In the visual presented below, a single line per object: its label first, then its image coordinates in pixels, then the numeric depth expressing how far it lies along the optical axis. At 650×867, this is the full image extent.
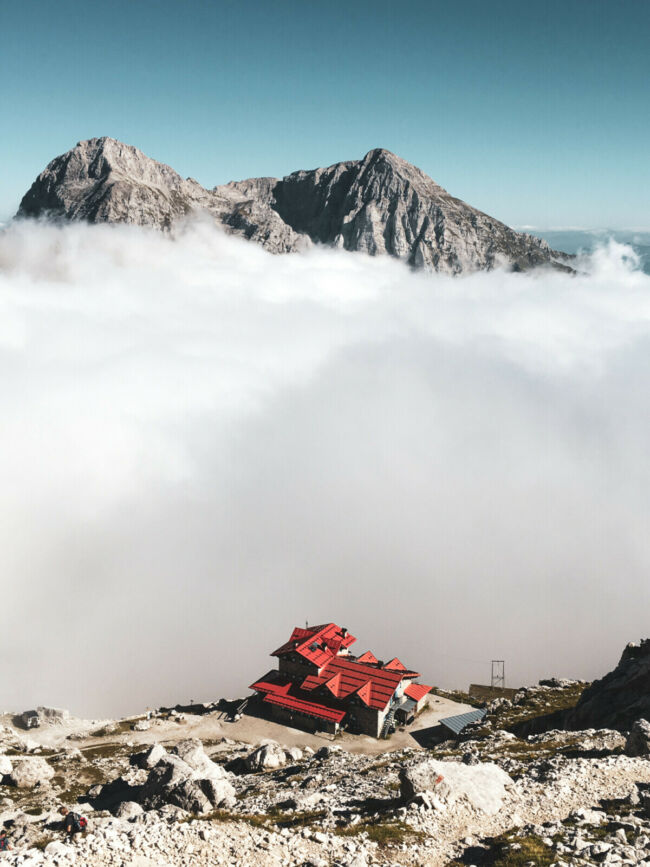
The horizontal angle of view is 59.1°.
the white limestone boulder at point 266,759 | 61.53
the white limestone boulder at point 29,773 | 56.31
